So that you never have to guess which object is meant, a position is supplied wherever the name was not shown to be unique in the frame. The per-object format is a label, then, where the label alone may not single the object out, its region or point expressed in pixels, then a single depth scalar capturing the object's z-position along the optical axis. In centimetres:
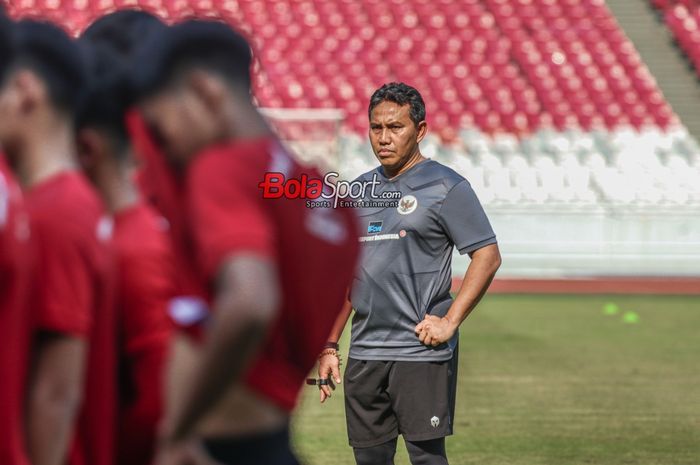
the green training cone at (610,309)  3444
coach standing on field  1152
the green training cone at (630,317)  3244
